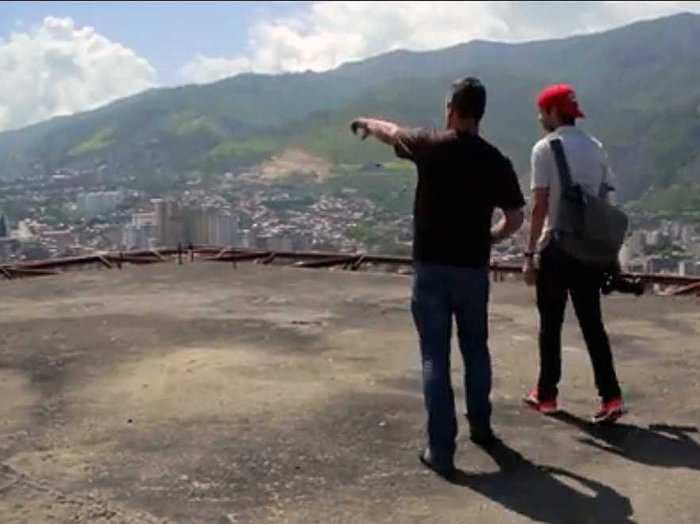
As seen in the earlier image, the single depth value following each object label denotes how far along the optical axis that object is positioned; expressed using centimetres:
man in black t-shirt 530
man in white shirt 601
